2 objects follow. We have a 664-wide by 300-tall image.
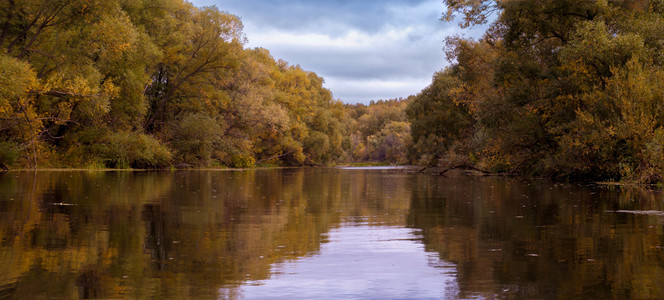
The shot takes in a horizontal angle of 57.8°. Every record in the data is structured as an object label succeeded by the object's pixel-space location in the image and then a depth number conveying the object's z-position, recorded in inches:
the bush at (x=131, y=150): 1602.4
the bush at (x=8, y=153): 1261.1
